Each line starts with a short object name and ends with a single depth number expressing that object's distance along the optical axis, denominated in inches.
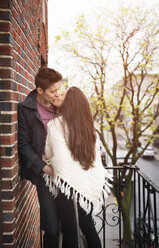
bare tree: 343.6
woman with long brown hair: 76.0
